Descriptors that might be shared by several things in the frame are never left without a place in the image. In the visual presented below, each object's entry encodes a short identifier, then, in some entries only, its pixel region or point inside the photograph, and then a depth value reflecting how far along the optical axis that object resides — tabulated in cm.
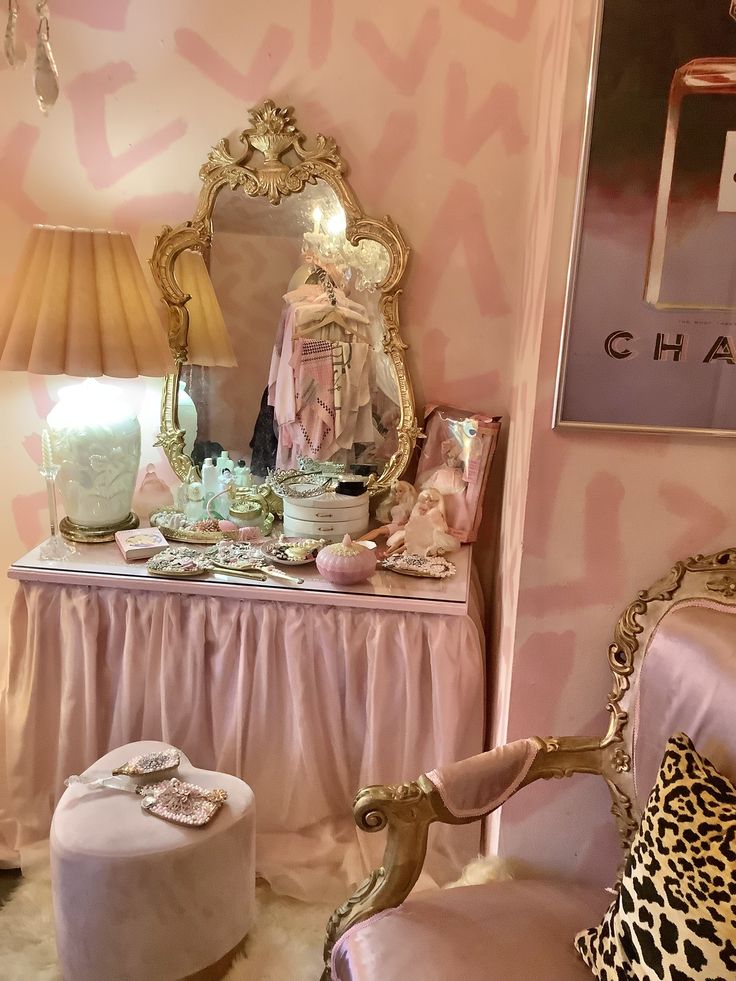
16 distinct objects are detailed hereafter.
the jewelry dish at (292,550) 173
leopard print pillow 88
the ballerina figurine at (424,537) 179
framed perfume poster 109
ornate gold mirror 189
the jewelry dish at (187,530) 186
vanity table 163
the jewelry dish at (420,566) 169
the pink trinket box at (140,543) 174
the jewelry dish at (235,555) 171
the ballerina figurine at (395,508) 191
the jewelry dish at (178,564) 167
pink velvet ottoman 135
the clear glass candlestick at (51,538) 177
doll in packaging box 185
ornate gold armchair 106
